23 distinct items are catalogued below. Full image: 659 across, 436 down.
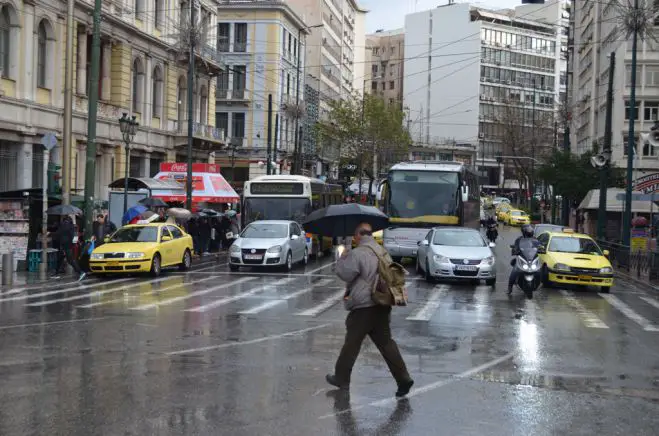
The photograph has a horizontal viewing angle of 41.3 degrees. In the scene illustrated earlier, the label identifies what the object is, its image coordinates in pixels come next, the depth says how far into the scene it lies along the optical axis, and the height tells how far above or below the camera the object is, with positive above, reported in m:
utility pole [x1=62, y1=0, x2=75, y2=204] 25.81 +1.70
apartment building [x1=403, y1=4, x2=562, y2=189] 127.25 +18.88
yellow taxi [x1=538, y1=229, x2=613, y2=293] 23.66 -1.70
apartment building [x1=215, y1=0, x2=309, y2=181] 73.38 +9.45
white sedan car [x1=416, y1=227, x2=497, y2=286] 23.75 -1.67
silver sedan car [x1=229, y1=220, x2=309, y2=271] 27.20 -1.79
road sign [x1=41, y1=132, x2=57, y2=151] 24.92 +1.17
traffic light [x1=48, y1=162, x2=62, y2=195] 28.91 +0.08
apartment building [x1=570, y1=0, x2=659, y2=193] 64.44 +8.98
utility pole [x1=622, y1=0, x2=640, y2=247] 34.06 +0.90
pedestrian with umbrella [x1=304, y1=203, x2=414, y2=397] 9.46 -1.18
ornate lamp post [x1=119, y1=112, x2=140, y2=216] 30.59 +1.99
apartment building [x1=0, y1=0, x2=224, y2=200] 34.28 +4.76
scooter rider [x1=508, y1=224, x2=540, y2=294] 21.80 -1.19
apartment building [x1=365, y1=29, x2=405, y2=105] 146.25 +22.05
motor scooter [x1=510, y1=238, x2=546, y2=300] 21.36 -1.67
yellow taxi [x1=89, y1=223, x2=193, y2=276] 24.27 -1.88
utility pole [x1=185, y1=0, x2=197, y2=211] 36.62 +1.06
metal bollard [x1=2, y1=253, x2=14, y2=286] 22.31 -2.26
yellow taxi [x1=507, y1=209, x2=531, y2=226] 74.50 -1.66
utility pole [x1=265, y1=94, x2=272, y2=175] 53.47 +2.94
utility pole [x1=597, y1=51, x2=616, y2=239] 37.31 +1.18
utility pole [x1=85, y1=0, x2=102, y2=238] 26.55 +1.63
